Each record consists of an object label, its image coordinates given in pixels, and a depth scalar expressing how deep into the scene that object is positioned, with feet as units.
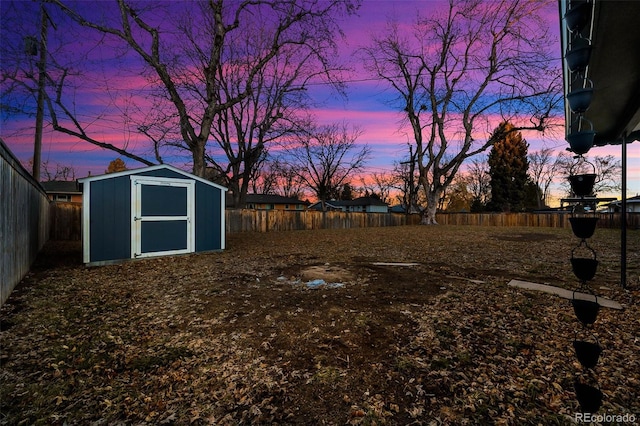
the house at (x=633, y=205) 86.28
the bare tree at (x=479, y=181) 133.59
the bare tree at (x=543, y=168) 126.52
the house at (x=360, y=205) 155.43
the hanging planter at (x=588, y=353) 5.50
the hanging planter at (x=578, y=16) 5.52
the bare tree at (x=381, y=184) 148.55
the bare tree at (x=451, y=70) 53.06
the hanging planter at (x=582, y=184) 5.95
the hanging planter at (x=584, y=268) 5.77
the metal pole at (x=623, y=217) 13.68
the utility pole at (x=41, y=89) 33.12
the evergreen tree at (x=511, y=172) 98.02
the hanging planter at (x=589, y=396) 5.16
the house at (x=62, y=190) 82.70
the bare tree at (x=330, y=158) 100.68
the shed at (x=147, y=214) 21.30
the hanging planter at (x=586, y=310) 5.70
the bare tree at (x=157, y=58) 34.99
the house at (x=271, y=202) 132.25
